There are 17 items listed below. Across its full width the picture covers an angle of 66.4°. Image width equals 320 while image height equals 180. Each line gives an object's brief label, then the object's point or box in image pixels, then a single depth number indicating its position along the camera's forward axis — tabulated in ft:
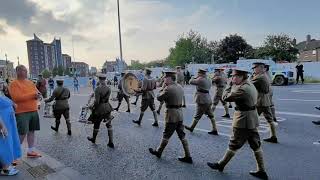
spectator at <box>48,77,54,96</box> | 59.24
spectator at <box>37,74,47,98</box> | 39.97
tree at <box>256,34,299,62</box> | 147.66
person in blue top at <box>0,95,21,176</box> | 13.26
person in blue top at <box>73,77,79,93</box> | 84.57
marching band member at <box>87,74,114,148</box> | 18.55
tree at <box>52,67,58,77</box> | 233.13
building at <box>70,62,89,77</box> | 326.88
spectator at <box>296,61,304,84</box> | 63.58
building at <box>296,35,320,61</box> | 164.34
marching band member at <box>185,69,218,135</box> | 20.81
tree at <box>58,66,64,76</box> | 230.87
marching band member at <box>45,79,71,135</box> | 22.67
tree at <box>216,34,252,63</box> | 162.54
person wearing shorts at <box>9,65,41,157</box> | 15.19
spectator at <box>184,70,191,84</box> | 80.72
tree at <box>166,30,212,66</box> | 185.42
